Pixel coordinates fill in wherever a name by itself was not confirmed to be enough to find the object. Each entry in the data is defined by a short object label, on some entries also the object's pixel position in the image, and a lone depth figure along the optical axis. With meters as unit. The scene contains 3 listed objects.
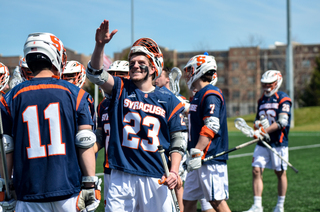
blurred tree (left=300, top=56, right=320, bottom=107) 54.75
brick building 65.74
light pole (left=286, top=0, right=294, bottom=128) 31.84
